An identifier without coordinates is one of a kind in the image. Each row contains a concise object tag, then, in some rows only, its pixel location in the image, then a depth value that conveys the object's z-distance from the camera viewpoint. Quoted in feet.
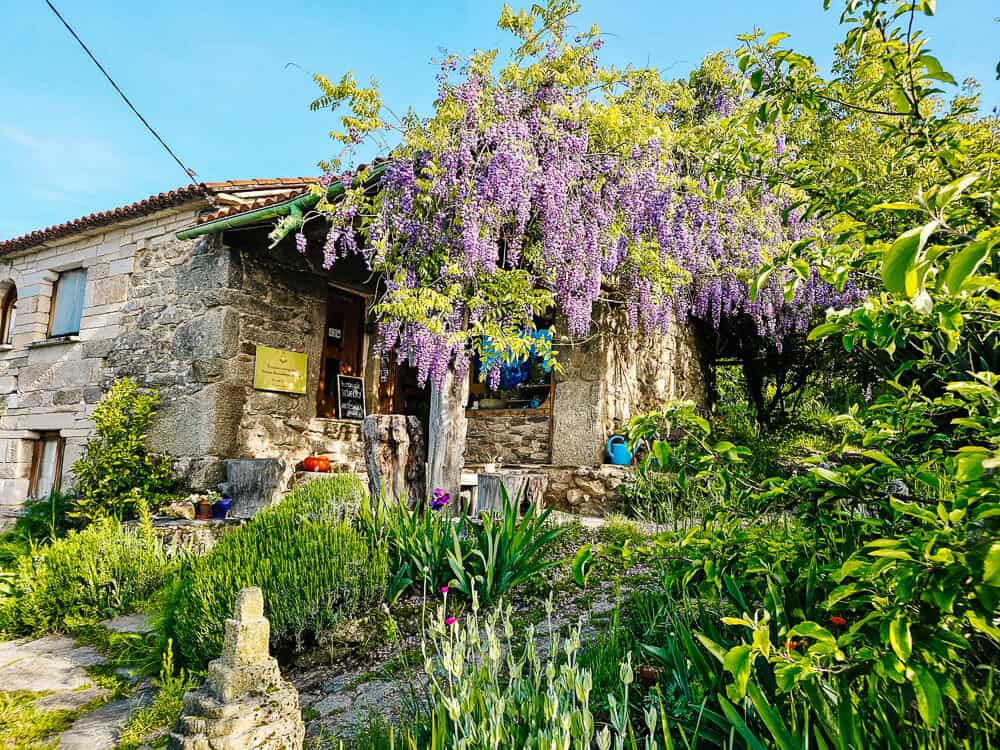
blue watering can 21.77
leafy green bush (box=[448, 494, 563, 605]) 11.00
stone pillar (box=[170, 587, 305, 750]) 6.53
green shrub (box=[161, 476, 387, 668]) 10.22
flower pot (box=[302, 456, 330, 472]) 21.84
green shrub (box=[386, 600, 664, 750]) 4.31
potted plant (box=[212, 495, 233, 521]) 19.39
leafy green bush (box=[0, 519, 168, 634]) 14.08
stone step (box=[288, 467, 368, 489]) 20.65
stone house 20.93
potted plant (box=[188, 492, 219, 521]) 19.22
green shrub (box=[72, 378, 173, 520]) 20.29
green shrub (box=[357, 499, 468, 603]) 11.52
